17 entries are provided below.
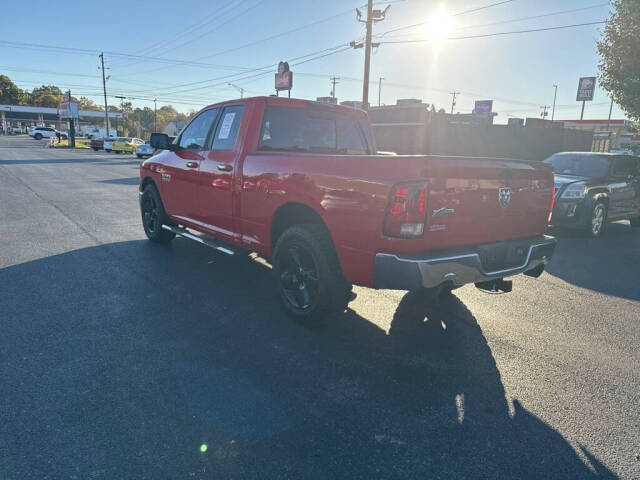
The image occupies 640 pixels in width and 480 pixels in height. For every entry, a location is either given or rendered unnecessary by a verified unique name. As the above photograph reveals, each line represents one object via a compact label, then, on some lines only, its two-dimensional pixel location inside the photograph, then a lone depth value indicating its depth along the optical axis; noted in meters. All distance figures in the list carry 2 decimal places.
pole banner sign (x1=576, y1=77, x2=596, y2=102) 34.09
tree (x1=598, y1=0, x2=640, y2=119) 13.84
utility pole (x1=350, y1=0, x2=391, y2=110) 24.23
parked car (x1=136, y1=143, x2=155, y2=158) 34.62
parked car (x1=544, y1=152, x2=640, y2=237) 8.13
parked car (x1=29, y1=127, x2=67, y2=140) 72.56
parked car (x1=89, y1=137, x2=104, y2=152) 44.64
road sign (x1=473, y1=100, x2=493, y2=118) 44.12
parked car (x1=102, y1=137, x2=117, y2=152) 43.09
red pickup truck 3.11
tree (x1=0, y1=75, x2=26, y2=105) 102.94
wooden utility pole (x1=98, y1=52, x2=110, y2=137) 69.06
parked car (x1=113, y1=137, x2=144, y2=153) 41.34
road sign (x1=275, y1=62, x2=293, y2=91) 32.50
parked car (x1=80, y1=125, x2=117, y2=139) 77.81
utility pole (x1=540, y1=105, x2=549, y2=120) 109.28
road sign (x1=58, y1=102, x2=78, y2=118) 63.20
